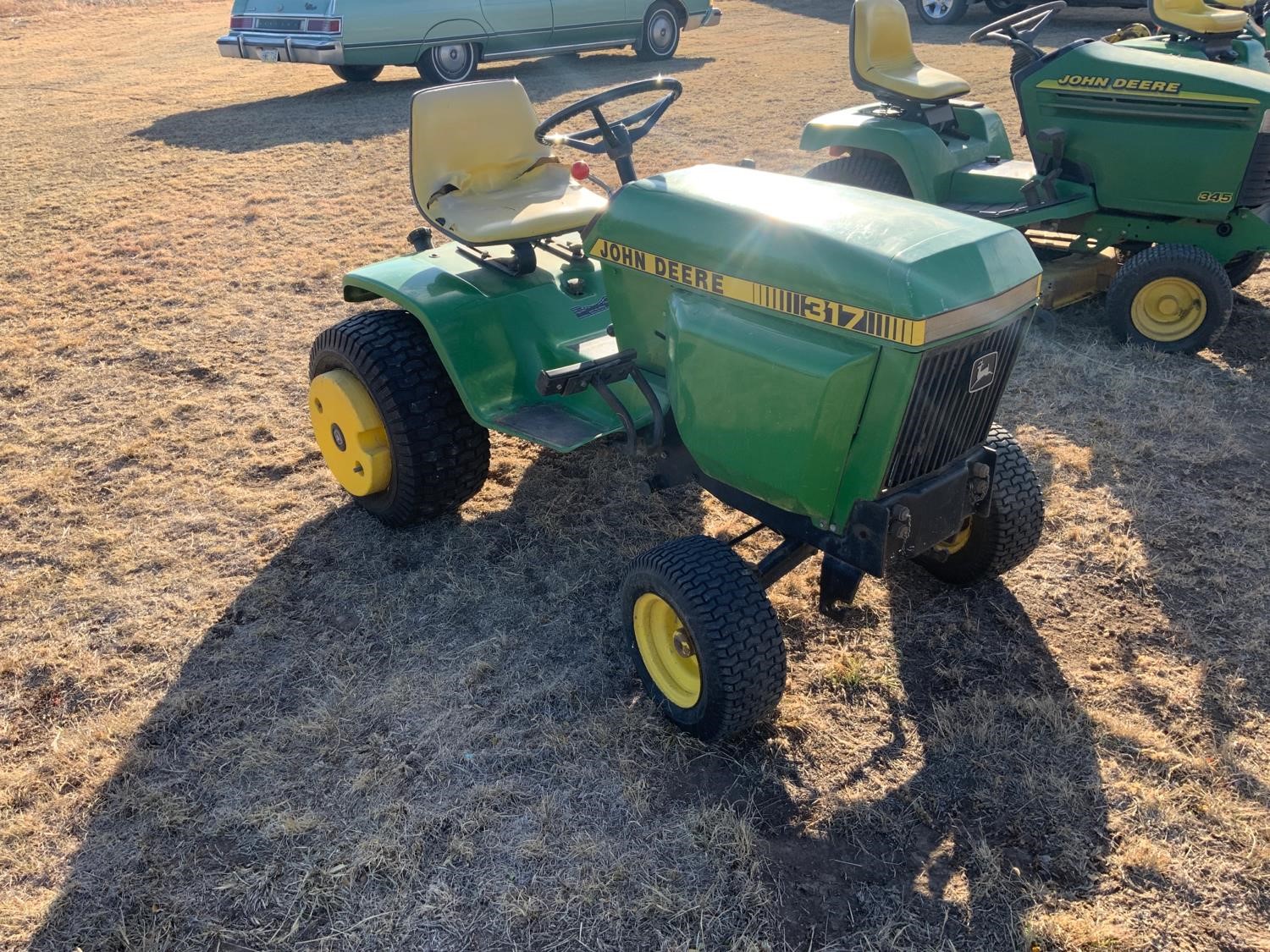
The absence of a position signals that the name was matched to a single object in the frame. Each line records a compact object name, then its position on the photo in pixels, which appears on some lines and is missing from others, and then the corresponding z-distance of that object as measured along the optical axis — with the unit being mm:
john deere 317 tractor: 2145
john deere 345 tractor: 4285
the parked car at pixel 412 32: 9148
